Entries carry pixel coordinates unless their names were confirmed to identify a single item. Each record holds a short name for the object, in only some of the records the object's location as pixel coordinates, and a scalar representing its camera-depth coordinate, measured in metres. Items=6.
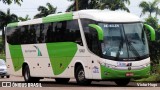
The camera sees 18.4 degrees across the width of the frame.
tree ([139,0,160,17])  77.75
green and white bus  20.69
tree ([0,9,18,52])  97.84
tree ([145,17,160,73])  46.87
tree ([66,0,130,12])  59.25
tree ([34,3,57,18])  87.17
